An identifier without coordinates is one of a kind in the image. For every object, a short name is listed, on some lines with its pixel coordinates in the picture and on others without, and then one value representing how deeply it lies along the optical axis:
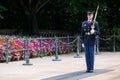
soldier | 15.52
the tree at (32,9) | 29.52
